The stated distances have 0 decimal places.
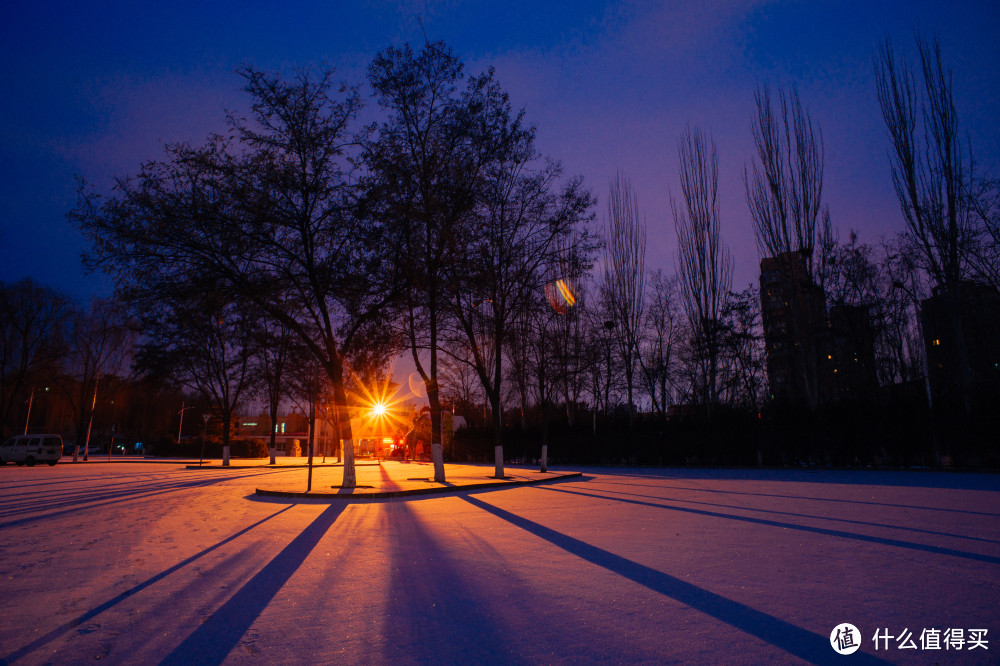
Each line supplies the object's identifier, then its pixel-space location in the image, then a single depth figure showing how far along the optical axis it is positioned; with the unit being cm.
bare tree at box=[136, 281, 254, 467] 2570
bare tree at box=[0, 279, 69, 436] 3547
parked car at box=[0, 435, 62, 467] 2955
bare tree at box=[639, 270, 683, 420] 3672
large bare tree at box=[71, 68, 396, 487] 1308
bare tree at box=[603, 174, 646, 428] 3553
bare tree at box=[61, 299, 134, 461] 3744
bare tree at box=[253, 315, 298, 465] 2841
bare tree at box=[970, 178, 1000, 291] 2084
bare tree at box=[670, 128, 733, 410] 3191
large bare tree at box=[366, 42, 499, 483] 1636
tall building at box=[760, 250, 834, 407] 2697
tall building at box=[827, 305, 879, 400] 2916
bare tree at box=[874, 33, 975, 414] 2170
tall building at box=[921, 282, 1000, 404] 2177
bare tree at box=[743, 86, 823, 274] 2881
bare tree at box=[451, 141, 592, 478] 1939
